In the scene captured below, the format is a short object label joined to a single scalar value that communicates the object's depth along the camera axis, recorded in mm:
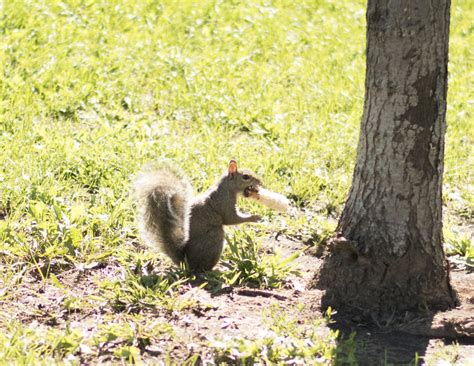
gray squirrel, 8625
